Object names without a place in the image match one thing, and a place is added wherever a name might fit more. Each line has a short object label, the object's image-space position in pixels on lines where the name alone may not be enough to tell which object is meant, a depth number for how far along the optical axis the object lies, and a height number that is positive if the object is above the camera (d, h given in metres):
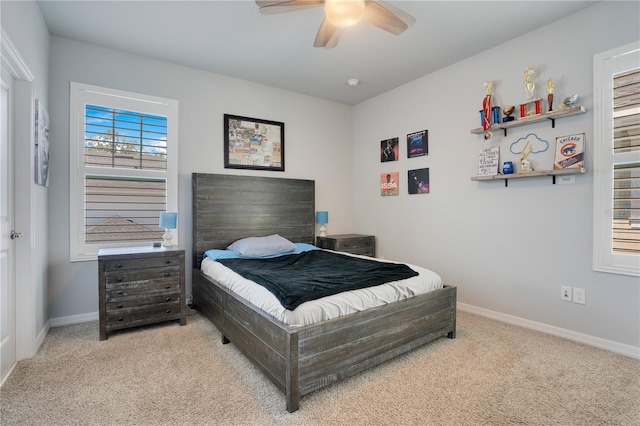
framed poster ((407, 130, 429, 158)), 3.82 +0.81
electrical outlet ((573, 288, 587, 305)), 2.60 -0.71
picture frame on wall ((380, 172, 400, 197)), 4.20 +0.35
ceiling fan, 1.84 +1.25
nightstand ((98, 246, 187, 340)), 2.67 -0.69
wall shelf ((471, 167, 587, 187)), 2.56 +0.31
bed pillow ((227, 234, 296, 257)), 3.32 -0.40
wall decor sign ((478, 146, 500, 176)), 3.13 +0.49
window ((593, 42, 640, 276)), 2.36 +0.38
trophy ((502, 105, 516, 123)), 2.97 +0.92
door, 2.04 -0.21
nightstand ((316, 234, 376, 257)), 4.15 -0.46
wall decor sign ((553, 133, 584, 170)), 2.57 +0.48
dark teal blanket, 2.02 -0.51
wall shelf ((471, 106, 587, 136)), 2.55 +0.80
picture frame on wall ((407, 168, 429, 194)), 3.82 +0.35
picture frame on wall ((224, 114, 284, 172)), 3.81 +0.82
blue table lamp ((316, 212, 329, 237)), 4.36 -0.14
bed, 1.81 -0.77
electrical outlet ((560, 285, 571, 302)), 2.68 -0.71
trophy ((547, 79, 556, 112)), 2.71 +1.00
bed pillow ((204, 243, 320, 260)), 3.20 -0.47
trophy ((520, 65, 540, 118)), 2.83 +1.00
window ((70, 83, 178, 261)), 3.03 +0.42
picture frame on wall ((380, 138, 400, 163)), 4.20 +0.80
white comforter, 1.87 -0.60
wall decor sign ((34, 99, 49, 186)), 2.41 +0.51
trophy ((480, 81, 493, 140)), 3.12 +0.98
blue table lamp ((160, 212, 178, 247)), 3.12 -0.14
